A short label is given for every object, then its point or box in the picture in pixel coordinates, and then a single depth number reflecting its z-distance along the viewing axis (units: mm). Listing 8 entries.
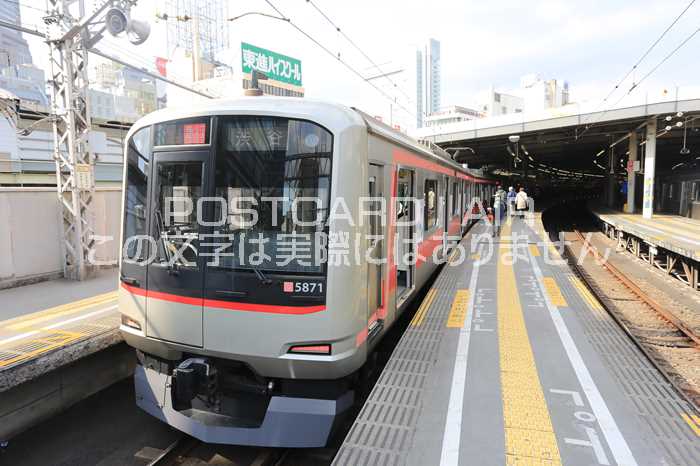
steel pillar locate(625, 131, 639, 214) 20062
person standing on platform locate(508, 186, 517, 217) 14795
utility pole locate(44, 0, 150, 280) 8000
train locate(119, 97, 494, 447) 3350
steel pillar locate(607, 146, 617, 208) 26325
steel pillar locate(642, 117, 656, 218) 17594
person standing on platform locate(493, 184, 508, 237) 13047
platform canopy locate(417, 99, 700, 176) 17094
